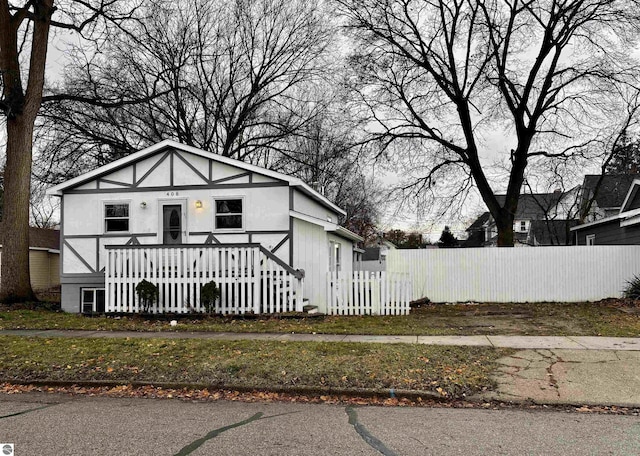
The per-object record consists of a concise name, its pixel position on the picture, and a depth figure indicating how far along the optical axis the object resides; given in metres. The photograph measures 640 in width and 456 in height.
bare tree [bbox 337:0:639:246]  20.38
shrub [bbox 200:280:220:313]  13.06
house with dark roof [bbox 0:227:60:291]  28.16
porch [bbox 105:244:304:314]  13.26
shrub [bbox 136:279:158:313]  13.21
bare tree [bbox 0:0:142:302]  15.51
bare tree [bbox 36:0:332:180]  23.52
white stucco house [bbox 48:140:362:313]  14.20
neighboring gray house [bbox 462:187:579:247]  37.33
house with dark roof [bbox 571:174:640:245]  18.70
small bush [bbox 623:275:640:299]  15.66
